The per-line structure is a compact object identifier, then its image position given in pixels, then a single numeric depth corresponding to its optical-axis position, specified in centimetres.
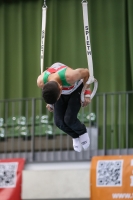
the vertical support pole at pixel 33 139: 1991
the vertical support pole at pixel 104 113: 1966
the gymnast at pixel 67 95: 1070
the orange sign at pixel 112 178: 1839
